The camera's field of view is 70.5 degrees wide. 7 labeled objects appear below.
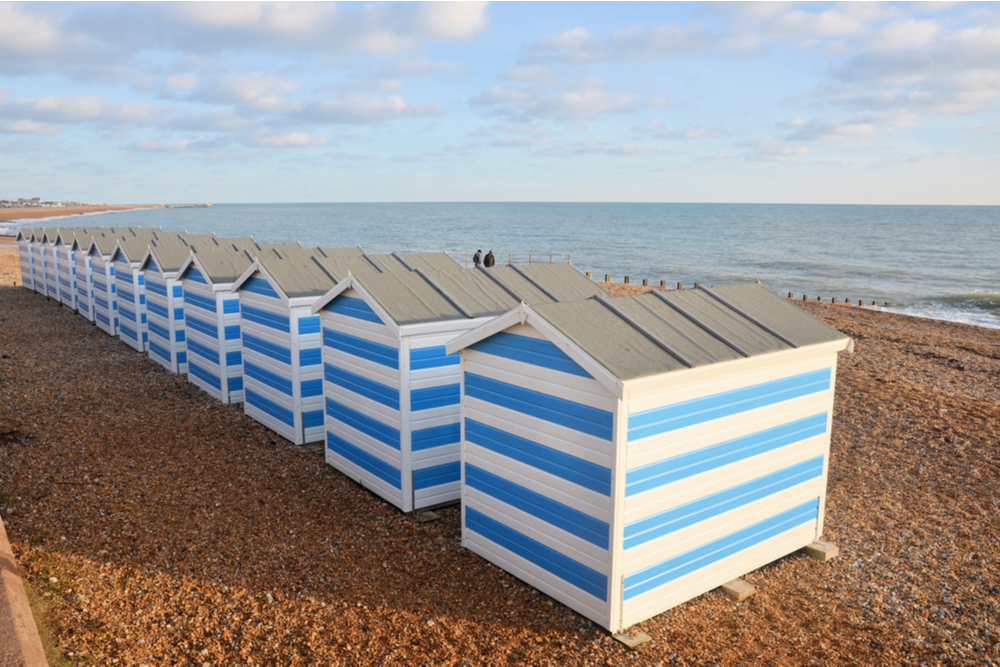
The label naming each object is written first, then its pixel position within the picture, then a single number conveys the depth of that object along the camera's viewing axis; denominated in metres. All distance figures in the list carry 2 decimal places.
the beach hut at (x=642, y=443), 6.20
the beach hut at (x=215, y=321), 14.12
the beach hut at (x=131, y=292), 19.20
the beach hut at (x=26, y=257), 31.67
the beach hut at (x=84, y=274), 23.73
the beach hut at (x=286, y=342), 11.42
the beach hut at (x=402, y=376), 8.79
